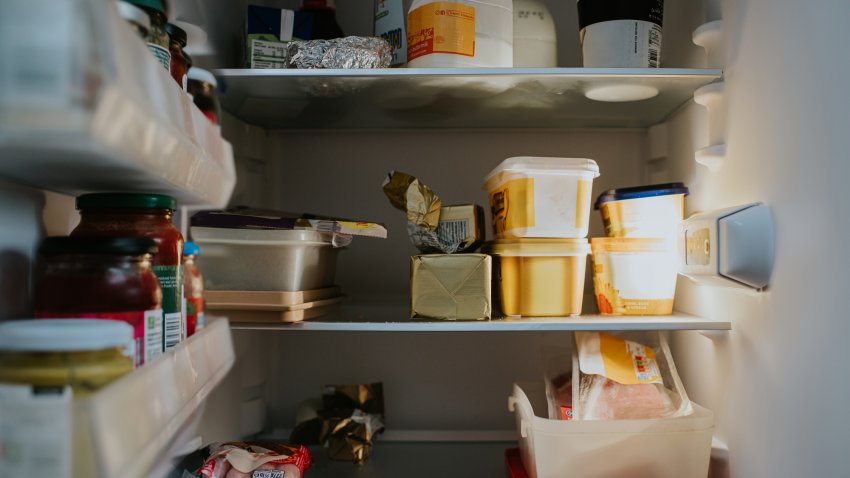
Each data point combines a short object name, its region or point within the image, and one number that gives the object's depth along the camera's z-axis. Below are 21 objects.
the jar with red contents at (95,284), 0.56
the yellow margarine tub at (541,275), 1.25
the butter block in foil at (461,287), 1.22
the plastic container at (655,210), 1.29
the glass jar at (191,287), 0.87
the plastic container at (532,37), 1.38
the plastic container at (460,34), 1.23
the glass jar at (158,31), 0.67
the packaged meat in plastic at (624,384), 1.22
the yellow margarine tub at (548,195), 1.24
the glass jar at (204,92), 0.95
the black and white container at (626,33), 1.24
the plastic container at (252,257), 1.19
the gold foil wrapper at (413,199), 1.26
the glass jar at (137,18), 0.58
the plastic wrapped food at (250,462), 1.13
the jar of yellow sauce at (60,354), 0.43
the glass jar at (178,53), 0.76
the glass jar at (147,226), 0.69
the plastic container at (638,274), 1.28
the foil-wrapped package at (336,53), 1.26
